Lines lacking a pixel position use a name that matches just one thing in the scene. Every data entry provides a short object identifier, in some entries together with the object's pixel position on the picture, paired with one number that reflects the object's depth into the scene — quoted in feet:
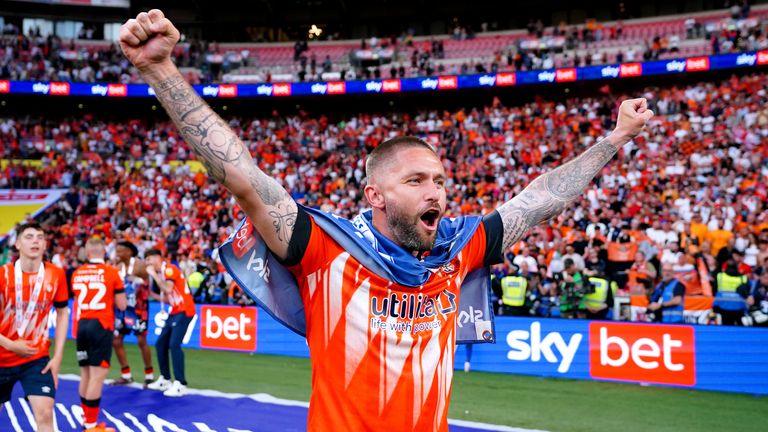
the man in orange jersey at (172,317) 33.32
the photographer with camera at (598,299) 39.52
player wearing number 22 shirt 26.07
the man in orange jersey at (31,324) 19.90
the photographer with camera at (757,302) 35.17
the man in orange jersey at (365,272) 7.89
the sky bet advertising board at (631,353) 33.47
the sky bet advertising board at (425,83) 83.82
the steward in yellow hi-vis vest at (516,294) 40.81
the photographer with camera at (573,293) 40.11
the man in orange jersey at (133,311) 34.42
